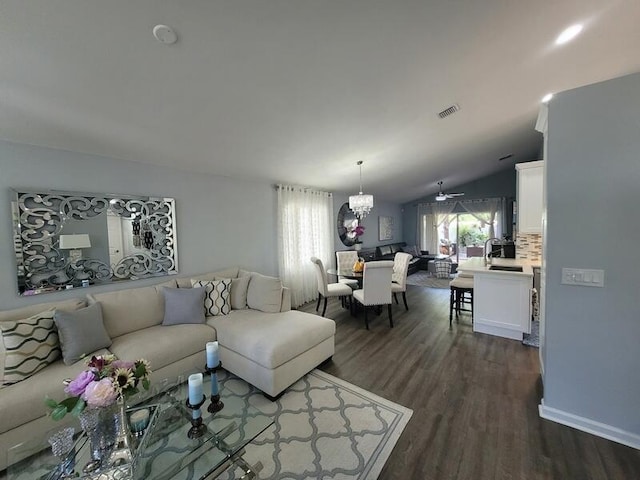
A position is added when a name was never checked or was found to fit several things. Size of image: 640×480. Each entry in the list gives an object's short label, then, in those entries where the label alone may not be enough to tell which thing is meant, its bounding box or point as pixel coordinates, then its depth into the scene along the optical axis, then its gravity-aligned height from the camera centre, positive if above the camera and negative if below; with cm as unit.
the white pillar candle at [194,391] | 143 -91
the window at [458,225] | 755 +6
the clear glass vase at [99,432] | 118 -97
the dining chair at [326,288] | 407 -100
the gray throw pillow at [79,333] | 202 -83
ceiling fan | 673 +101
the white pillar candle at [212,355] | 166 -82
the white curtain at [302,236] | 459 -11
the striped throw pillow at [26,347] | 178 -84
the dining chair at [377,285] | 366 -83
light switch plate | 176 -38
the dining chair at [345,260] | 530 -65
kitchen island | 312 -95
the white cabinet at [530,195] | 353 +44
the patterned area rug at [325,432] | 158 -151
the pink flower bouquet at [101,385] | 113 -72
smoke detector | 144 +118
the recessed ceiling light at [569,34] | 181 +145
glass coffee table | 120 -115
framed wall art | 790 +3
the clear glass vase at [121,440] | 125 -109
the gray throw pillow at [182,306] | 278 -83
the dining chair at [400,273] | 429 -80
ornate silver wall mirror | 226 -4
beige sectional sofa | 172 -103
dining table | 416 -77
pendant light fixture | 440 +49
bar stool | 390 -99
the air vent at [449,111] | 291 +141
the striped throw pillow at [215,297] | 300 -79
